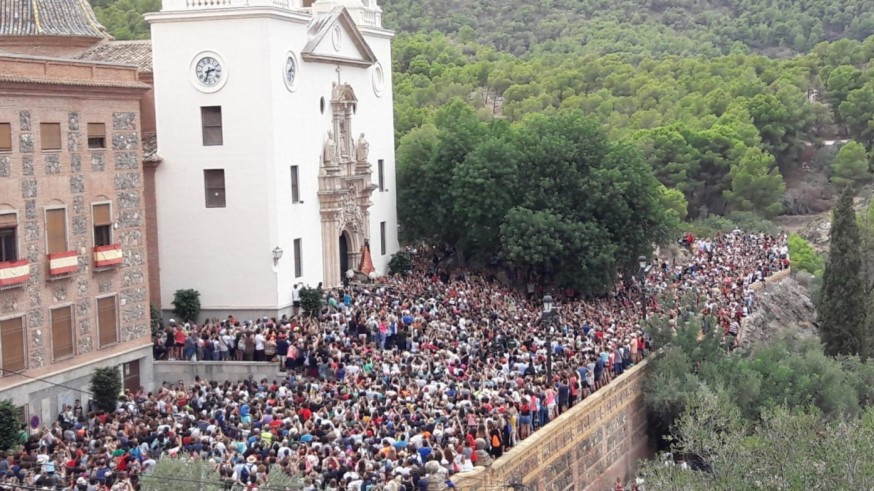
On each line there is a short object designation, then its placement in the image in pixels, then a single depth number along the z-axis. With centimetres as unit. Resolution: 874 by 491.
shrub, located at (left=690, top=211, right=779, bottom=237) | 7031
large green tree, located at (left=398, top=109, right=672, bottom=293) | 4622
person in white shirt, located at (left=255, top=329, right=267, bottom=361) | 3438
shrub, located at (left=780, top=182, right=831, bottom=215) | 8181
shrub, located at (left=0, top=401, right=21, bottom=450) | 2720
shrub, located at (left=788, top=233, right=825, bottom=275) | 6384
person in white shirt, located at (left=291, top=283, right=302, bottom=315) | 3934
